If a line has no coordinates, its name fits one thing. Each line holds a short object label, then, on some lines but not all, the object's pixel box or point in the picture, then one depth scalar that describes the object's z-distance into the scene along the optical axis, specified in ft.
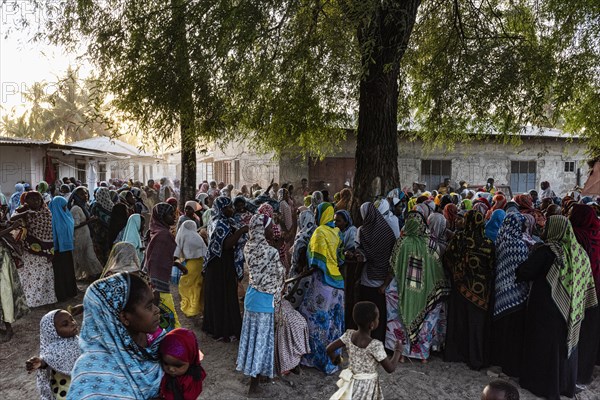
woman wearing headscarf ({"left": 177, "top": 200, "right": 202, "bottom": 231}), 23.78
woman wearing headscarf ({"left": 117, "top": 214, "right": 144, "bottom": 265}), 20.24
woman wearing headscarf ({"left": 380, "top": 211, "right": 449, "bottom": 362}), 17.81
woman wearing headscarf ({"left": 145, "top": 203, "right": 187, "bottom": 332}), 16.80
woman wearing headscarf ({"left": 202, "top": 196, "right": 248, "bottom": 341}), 19.08
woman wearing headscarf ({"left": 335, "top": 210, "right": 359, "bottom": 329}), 18.17
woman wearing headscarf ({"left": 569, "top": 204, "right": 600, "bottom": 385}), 15.93
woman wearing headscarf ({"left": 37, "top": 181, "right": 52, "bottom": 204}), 34.75
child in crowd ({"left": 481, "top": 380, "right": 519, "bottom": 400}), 8.18
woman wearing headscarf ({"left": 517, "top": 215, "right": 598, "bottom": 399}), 14.75
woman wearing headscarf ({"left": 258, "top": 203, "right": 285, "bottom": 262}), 19.43
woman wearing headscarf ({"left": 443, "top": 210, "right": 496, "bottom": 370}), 17.03
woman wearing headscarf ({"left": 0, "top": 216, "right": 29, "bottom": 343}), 19.44
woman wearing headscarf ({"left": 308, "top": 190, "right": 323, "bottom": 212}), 29.09
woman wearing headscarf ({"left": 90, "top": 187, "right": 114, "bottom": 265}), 26.89
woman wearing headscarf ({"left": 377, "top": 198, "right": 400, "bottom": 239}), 22.57
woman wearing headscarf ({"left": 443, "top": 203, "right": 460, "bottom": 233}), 23.48
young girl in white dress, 10.89
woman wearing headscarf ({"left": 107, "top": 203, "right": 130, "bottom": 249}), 25.34
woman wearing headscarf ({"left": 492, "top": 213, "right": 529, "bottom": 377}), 16.25
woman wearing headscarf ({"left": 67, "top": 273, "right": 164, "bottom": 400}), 6.91
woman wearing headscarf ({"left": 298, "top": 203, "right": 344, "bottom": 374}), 16.49
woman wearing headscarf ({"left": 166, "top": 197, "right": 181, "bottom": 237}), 24.53
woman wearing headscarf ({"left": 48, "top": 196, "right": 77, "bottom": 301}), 23.94
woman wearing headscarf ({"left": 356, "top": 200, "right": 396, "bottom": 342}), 18.37
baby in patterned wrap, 9.82
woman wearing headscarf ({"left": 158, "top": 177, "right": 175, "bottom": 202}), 45.54
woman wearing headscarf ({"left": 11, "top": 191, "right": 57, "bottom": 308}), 22.15
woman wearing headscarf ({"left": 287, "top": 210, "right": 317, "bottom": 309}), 17.39
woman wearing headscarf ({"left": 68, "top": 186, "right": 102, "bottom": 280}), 27.63
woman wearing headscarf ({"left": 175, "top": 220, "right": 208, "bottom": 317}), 21.44
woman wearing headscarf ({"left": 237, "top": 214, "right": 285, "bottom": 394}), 15.02
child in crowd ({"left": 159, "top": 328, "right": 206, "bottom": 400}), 7.20
